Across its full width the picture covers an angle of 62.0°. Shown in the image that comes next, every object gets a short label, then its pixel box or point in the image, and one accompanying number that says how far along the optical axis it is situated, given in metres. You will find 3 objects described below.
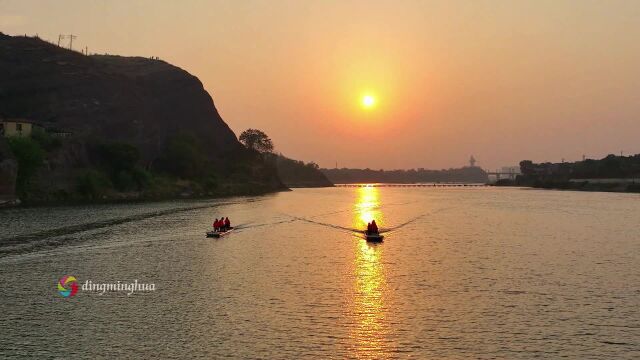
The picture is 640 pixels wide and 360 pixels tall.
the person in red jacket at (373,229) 78.64
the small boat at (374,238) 76.88
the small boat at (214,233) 78.62
